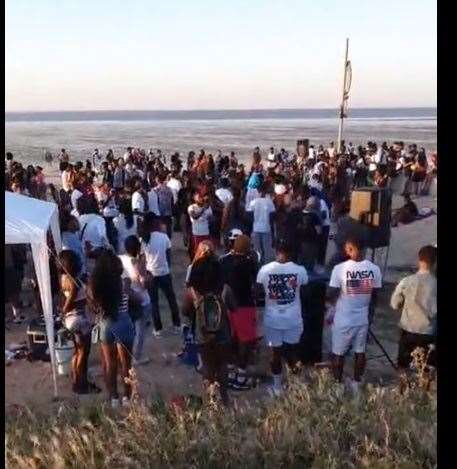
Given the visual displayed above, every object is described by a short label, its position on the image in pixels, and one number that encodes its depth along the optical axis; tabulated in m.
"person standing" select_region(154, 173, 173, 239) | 13.92
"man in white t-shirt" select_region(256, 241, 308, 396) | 7.29
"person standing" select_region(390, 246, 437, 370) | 6.81
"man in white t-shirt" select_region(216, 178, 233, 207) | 13.16
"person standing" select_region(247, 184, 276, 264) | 12.02
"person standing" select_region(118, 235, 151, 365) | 8.05
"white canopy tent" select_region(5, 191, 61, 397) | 7.59
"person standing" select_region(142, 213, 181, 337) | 8.95
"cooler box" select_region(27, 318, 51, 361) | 8.57
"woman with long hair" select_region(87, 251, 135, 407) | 6.90
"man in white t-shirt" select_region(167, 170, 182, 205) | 15.09
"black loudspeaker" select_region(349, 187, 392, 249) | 10.57
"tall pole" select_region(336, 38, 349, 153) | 19.59
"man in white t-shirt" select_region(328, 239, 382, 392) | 7.05
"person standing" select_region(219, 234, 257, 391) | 7.52
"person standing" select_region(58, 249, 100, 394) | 7.46
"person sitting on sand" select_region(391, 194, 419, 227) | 15.59
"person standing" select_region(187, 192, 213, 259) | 11.46
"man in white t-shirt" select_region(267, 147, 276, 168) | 22.98
